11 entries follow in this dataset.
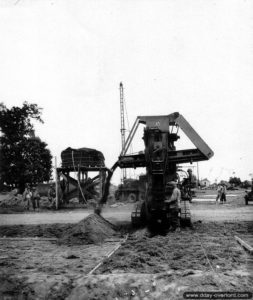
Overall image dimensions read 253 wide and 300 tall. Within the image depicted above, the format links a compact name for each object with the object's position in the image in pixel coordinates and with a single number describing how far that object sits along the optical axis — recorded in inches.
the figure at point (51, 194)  1107.8
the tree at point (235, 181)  3614.7
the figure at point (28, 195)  1047.6
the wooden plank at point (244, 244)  342.8
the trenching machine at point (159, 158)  444.1
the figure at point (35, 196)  1031.5
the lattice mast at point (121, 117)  2121.1
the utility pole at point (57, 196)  1030.9
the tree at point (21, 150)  1808.6
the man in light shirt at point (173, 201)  454.3
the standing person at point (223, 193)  1154.0
